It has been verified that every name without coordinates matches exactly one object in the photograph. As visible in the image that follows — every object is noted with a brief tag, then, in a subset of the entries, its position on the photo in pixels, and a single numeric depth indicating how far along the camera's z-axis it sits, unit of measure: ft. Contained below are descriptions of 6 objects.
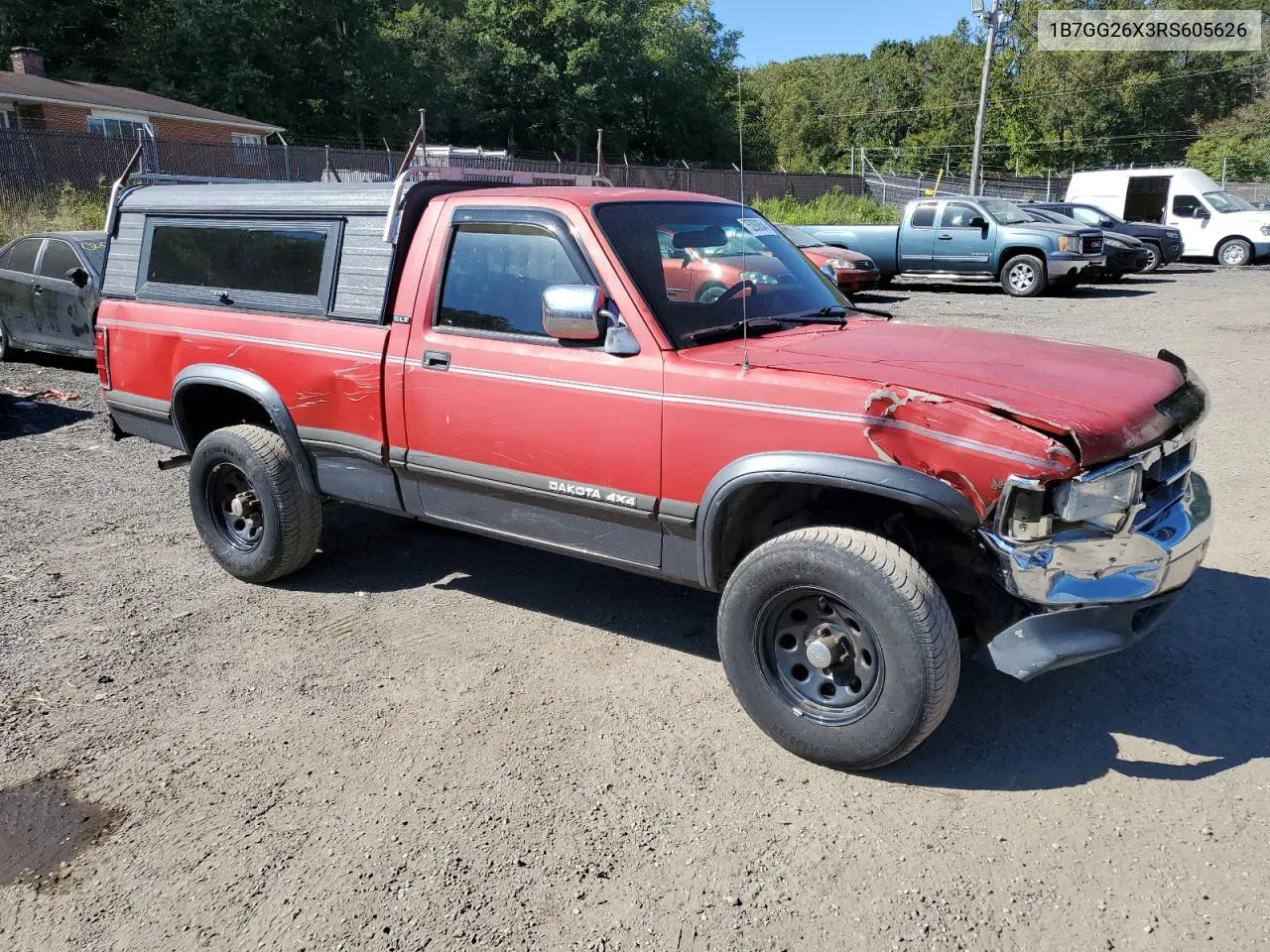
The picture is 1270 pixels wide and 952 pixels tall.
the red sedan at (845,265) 52.95
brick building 92.02
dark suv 67.21
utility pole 92.63
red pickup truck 9.74
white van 71.92
